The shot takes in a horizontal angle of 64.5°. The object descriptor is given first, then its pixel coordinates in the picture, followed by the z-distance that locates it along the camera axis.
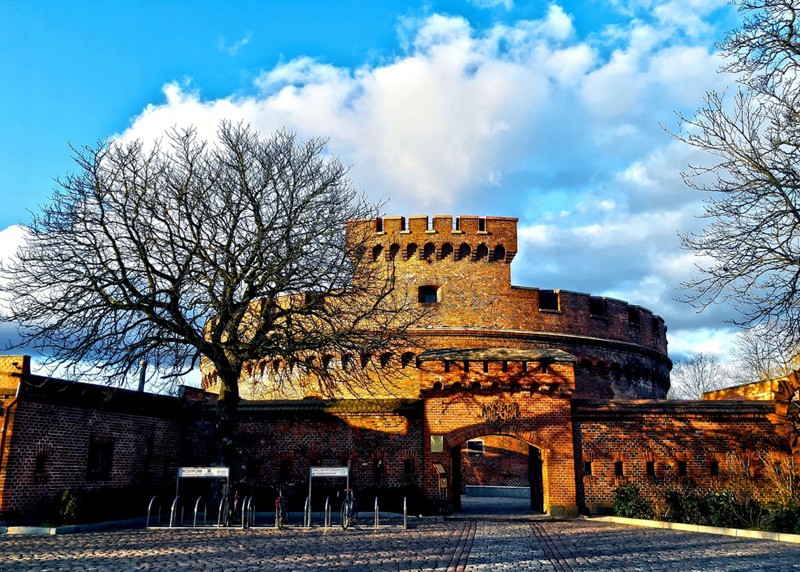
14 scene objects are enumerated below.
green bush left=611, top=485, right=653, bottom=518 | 15.80
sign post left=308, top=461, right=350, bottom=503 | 14.72
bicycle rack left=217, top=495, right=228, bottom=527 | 14.20
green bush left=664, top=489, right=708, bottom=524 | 15.04
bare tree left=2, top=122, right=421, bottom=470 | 14.52
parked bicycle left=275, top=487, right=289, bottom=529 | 14.06
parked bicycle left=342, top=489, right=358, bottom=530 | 14.12
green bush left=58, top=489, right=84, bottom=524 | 13.72
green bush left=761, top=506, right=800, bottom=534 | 13.40
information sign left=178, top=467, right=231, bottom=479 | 14.44
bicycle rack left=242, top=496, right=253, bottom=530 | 14.20
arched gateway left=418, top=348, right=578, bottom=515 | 16.91
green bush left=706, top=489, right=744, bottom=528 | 14.42
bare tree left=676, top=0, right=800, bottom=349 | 11.90
